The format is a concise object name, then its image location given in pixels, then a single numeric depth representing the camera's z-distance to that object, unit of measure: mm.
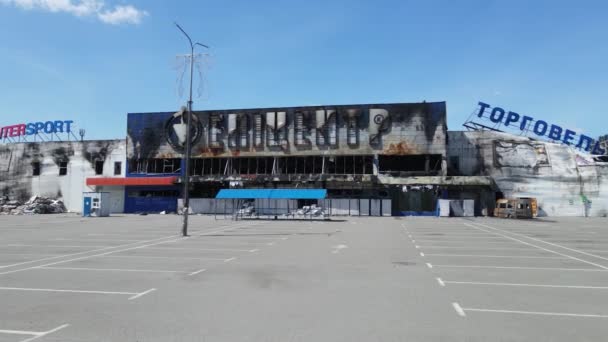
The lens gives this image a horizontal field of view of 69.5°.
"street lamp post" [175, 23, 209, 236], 23453
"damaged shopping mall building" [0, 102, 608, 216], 50844
